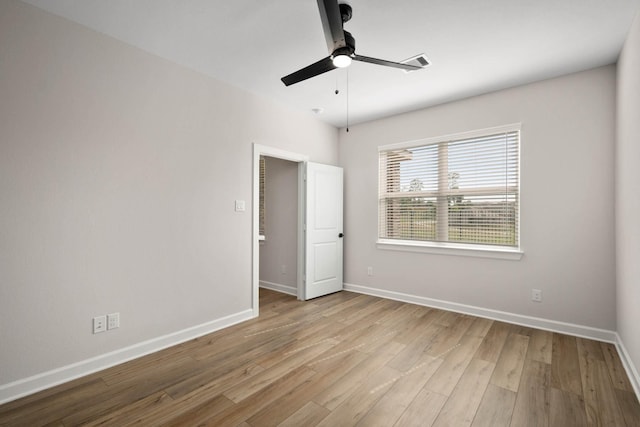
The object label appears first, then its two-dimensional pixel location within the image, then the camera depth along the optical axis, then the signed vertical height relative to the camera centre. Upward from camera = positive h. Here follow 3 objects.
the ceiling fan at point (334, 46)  1.62 +1.07
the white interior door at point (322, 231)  4.32 -0.26
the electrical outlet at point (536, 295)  3.27 -0.87
